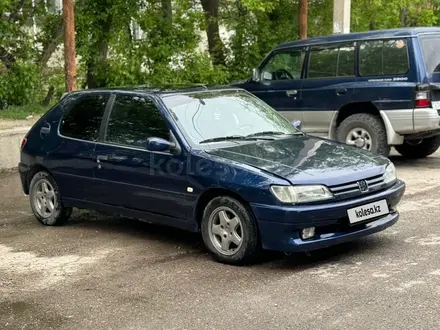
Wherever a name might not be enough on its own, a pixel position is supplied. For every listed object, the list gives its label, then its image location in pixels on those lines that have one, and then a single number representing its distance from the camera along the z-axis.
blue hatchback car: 6.02
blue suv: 10.61
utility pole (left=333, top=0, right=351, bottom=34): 16.88
